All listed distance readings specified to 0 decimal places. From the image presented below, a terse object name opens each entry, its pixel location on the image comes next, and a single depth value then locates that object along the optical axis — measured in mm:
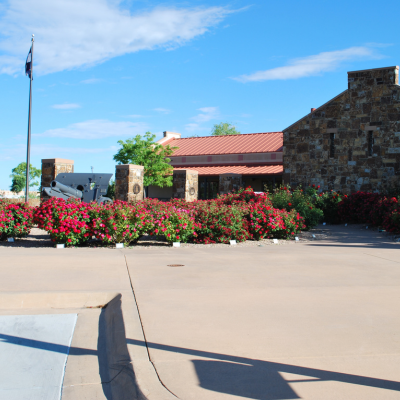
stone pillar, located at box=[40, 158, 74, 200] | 18391
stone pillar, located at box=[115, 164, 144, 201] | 17406
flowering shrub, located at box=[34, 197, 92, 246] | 10383
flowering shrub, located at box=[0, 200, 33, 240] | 11266
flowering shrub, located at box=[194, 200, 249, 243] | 11617
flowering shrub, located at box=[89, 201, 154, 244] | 10531
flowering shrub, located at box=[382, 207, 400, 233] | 12992
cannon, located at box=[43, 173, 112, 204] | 18391
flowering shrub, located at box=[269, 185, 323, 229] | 14680
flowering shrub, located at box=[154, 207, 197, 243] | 10859
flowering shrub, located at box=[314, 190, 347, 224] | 19016
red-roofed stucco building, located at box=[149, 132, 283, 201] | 30703
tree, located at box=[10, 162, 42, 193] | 67000
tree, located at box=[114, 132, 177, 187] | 34875
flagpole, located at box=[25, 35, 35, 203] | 21109
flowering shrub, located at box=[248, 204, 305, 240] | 12242
